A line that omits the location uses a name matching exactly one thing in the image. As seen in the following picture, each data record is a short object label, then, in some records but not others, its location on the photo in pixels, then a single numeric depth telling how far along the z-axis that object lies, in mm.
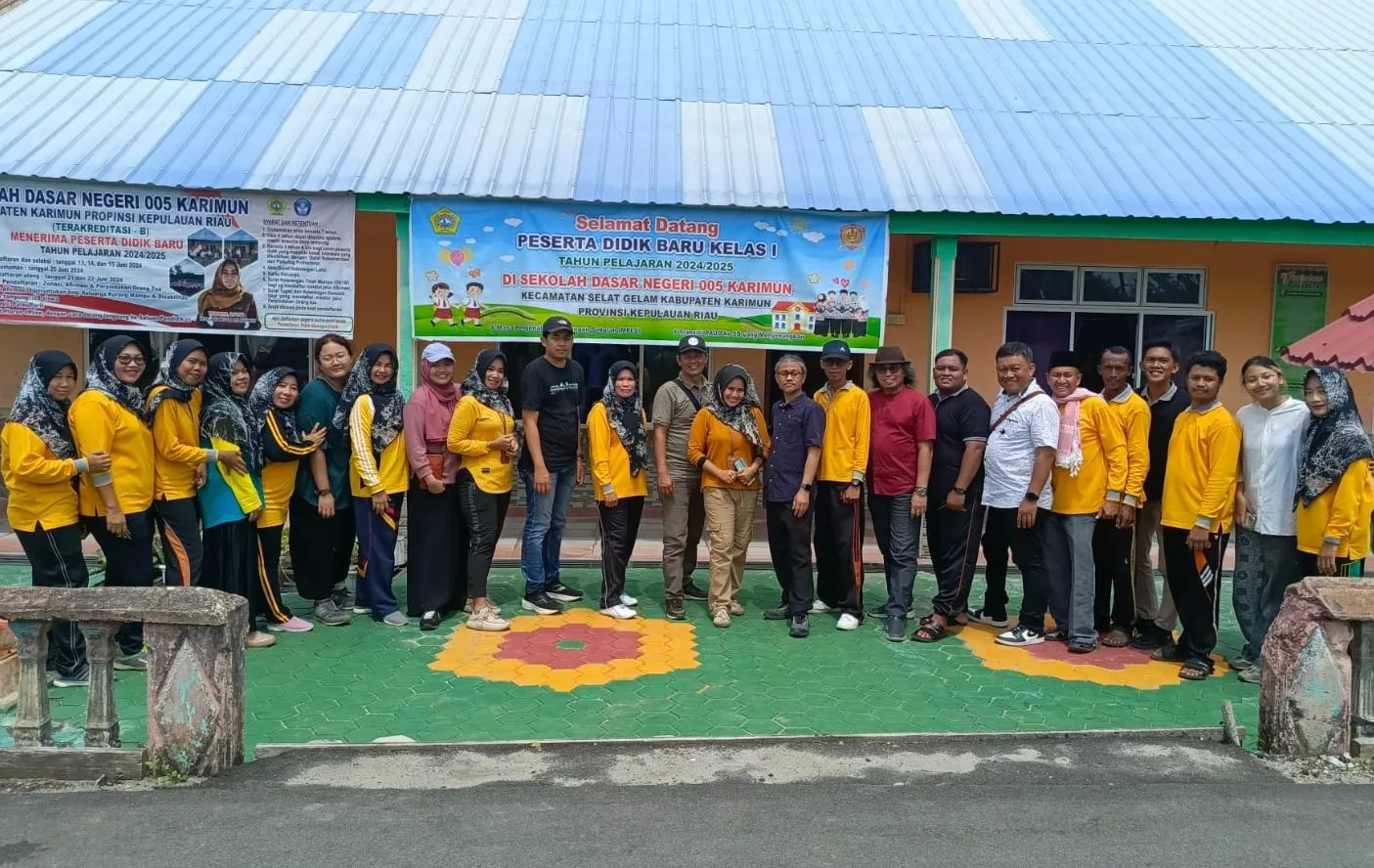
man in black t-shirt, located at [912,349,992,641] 5516
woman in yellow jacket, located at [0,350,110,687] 4363
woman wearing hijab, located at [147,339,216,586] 4785
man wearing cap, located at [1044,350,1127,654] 5215
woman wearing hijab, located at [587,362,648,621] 5863
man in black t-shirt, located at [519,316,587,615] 5820
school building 7465
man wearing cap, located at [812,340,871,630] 5703
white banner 7211
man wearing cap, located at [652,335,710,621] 5895
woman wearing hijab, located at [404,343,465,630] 5613
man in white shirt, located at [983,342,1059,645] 5266
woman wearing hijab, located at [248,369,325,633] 5359
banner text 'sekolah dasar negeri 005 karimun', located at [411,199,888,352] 7293
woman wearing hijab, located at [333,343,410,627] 5527
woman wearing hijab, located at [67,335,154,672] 4457
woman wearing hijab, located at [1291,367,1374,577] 4535
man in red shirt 5594
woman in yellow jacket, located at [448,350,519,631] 5617
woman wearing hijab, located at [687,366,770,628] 5777
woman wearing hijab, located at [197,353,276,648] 5098
